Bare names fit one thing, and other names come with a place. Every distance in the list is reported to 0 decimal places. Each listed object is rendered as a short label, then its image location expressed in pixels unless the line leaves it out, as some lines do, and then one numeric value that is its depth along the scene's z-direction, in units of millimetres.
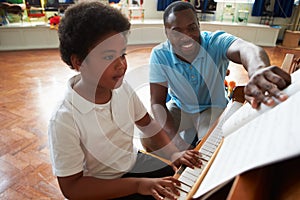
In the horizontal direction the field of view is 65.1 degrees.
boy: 694
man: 1226
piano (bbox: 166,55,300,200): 374
